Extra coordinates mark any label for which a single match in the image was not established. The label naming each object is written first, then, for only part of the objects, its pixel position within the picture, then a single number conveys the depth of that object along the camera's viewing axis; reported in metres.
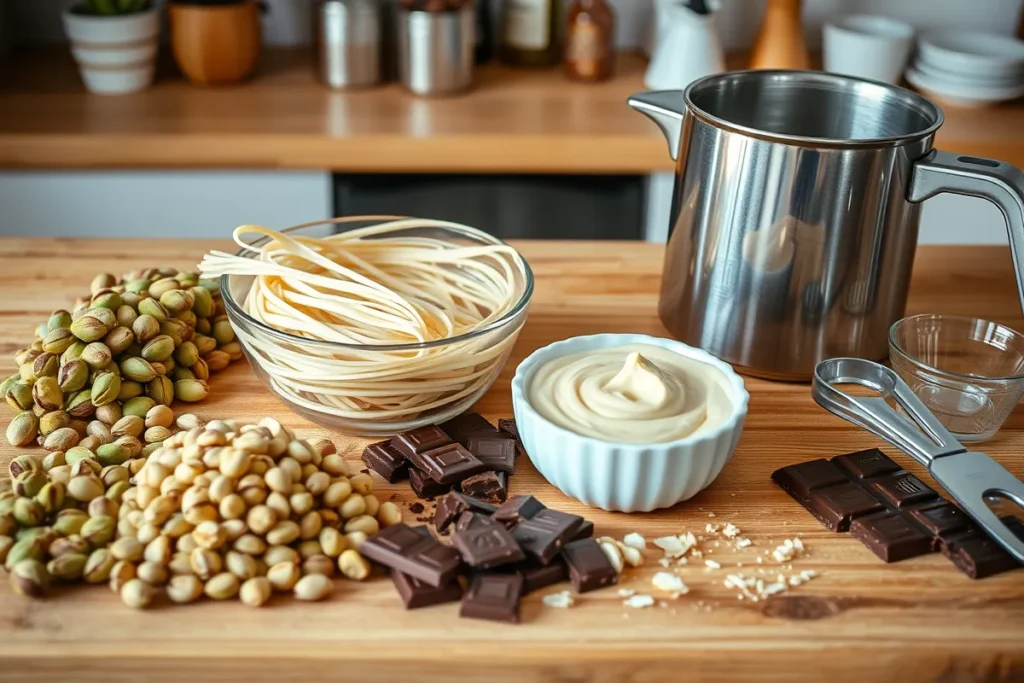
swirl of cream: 0.88
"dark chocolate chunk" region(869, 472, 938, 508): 0.90
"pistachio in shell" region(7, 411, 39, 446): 0.95
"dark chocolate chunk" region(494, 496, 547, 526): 0.85
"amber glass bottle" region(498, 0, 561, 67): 2.37
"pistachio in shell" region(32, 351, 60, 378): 0.99
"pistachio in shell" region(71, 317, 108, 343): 1.00
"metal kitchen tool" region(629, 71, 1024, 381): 0.99
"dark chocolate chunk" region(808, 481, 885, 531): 0.87
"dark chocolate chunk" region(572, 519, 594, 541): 0.84
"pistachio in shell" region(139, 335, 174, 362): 1.03
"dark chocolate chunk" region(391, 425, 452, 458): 0.94
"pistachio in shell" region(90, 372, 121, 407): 0.98
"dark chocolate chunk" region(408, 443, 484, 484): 0.90
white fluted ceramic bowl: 0.85
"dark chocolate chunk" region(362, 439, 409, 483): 0.93
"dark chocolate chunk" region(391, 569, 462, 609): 0.77
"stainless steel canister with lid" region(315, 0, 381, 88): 2.18
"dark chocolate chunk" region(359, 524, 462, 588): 0.78
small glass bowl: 0.99
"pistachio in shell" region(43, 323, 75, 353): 1.01
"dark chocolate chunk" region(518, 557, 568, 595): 0.80
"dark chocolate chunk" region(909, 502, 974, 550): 0.85
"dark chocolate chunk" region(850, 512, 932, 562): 0.83
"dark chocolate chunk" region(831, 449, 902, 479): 0.93
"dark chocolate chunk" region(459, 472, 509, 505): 0.90
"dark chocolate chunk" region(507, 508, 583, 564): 0.80
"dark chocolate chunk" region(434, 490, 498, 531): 0.86
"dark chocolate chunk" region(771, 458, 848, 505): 0.91
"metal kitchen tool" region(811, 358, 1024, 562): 0.86
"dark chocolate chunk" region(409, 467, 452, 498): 0.90
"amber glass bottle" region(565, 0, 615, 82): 2.31
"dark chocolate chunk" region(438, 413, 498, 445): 0.98
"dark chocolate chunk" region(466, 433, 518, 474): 0.93
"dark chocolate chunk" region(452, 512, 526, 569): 0.79
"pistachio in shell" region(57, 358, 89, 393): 0.98
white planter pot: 2.14
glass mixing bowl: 0.95
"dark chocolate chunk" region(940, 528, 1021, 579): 0.82
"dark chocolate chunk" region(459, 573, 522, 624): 0.76
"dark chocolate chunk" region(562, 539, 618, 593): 0.79
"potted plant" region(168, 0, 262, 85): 2.20
